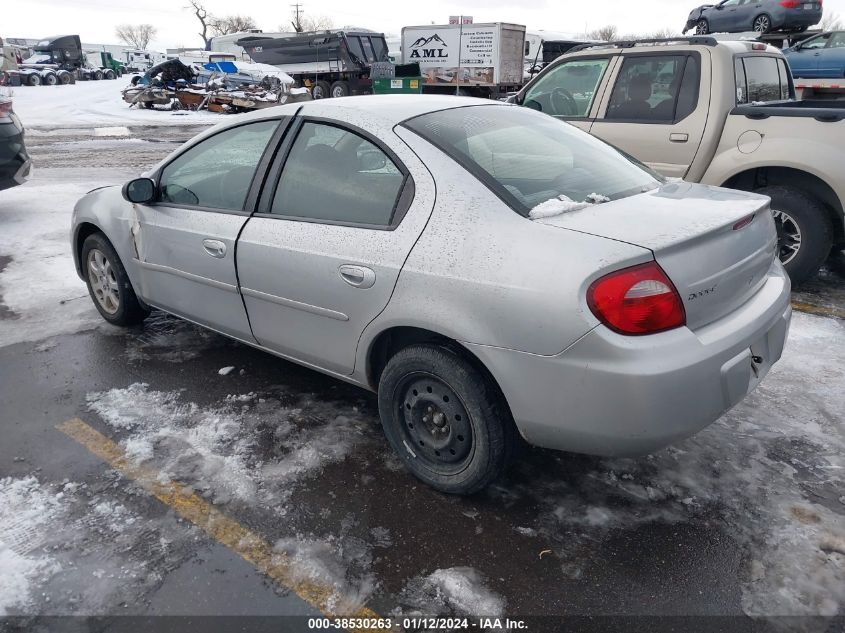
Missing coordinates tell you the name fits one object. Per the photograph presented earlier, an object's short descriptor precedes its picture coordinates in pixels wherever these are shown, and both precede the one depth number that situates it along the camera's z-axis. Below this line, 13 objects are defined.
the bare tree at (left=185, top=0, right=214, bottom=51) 97.88
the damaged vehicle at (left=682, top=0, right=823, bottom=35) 17.34
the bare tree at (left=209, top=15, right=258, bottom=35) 97.50
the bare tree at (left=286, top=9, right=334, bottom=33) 80.81
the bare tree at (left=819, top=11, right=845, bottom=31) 58.09
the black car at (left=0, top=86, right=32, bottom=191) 7.22
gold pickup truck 4.76
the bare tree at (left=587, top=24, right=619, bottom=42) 78.19
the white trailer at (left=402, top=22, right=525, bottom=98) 24.22
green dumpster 23.01
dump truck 26.64
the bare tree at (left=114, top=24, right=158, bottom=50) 133.38
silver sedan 2.17
